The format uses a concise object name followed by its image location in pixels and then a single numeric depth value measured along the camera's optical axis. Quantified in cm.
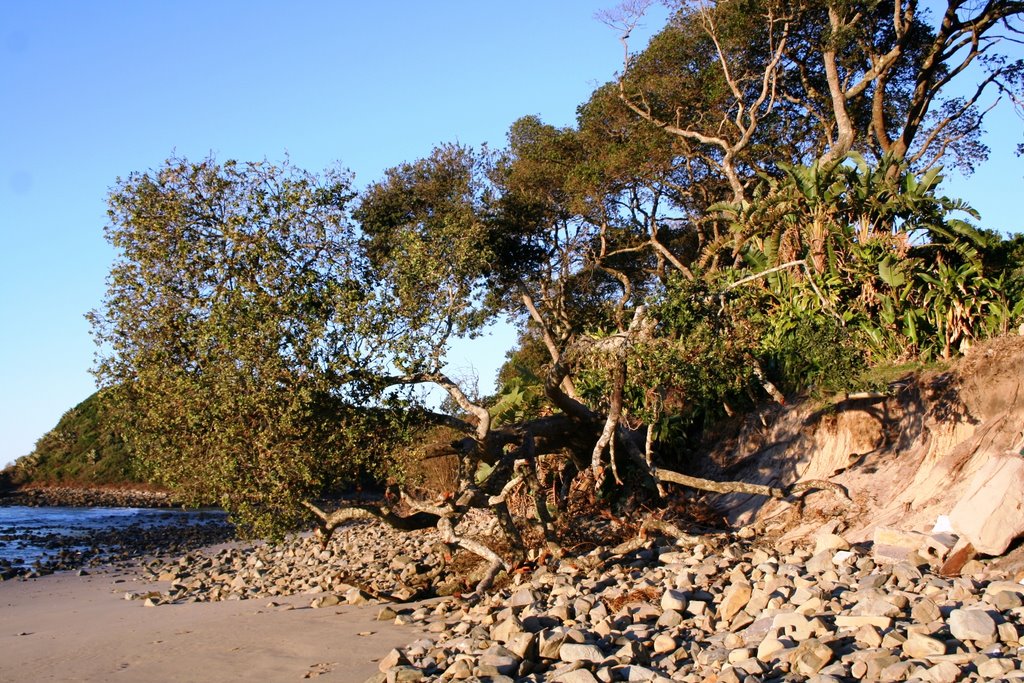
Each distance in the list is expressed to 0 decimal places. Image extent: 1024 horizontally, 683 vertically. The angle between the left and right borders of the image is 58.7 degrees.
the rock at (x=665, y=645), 753
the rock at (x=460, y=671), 742
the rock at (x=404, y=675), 756
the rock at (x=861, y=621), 694
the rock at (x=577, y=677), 683
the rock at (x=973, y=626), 632
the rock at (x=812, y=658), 636
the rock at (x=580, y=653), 739
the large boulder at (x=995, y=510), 820
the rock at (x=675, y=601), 860
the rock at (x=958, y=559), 830
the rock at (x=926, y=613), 691
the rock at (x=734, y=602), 833
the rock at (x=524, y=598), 975
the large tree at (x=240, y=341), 1000
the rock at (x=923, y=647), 620
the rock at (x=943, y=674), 580
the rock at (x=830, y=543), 977
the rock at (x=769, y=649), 685
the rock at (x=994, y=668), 573
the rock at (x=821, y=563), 917
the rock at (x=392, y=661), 804
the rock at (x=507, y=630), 834
